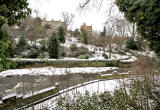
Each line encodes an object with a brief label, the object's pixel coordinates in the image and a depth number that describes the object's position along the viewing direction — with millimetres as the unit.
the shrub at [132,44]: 20908
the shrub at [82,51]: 16236
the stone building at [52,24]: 28097
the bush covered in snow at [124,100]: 2766
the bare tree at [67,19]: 25588
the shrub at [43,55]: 12248
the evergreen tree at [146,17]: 3029
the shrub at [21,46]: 12528
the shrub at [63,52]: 15173
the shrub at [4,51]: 1304
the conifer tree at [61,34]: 19891
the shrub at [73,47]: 16734
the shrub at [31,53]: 12133
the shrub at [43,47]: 14331
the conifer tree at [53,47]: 12281
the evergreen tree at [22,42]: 13508
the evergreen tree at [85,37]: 21516
